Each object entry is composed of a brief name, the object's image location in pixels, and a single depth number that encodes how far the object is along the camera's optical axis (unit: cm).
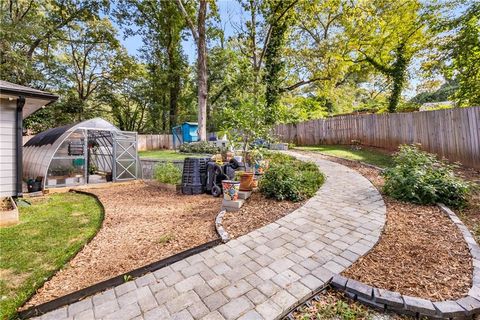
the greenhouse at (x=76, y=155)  734
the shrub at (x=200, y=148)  1033
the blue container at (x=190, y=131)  1629
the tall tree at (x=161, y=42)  1847
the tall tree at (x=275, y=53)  1353
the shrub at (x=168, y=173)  707
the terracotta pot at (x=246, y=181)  487
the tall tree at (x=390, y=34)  1239
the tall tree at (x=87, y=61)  1648
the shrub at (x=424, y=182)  404
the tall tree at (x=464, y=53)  741
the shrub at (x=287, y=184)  453
